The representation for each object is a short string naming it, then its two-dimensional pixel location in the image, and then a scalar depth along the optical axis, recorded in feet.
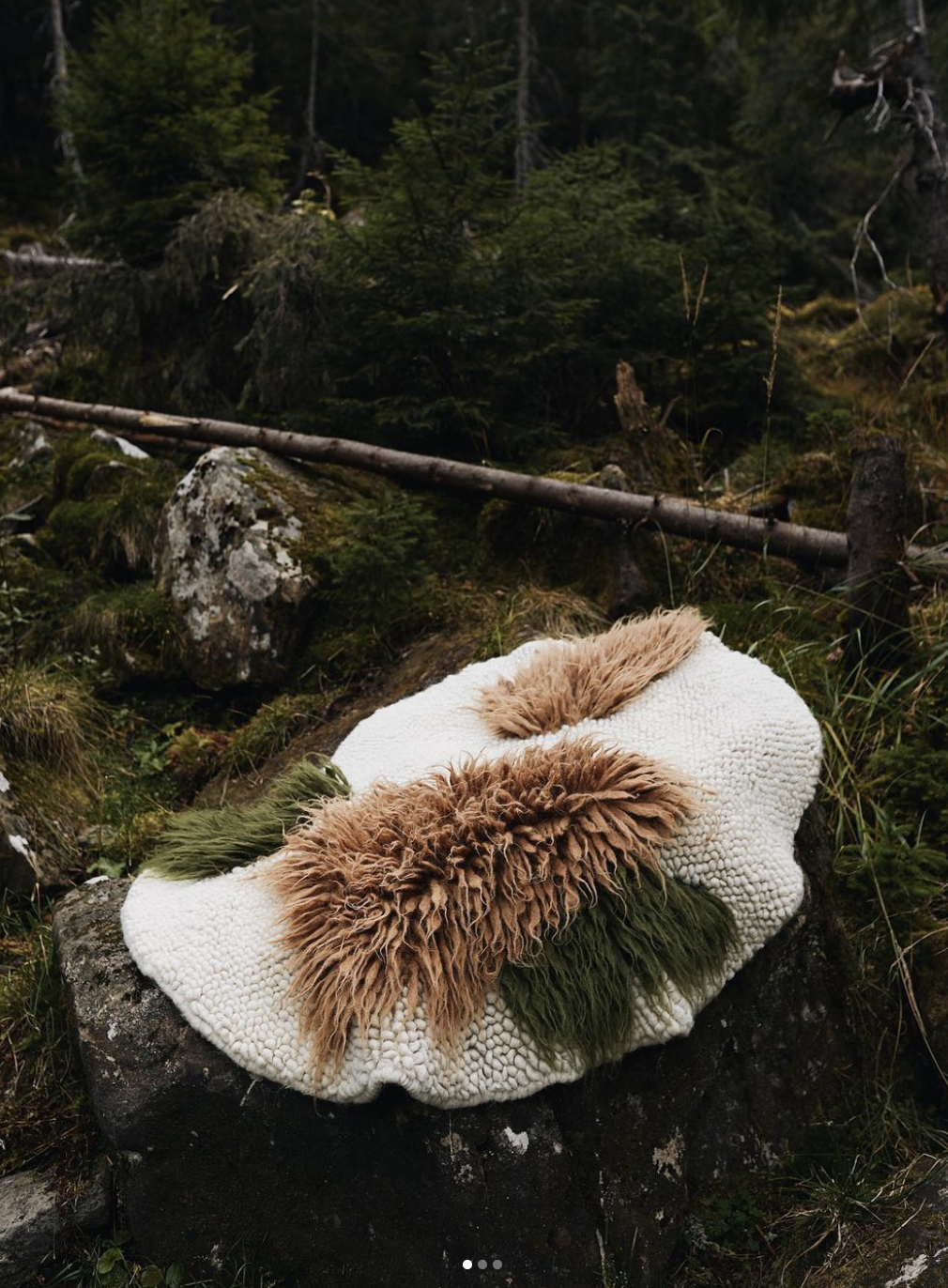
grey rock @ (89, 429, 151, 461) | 18.02
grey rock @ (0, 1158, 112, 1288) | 6.39
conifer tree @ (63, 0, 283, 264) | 19.03
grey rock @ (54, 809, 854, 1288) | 5.96
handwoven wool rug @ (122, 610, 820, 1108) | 5.86
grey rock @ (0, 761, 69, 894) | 9.53
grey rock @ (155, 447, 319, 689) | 12.74
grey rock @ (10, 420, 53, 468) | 19.31
